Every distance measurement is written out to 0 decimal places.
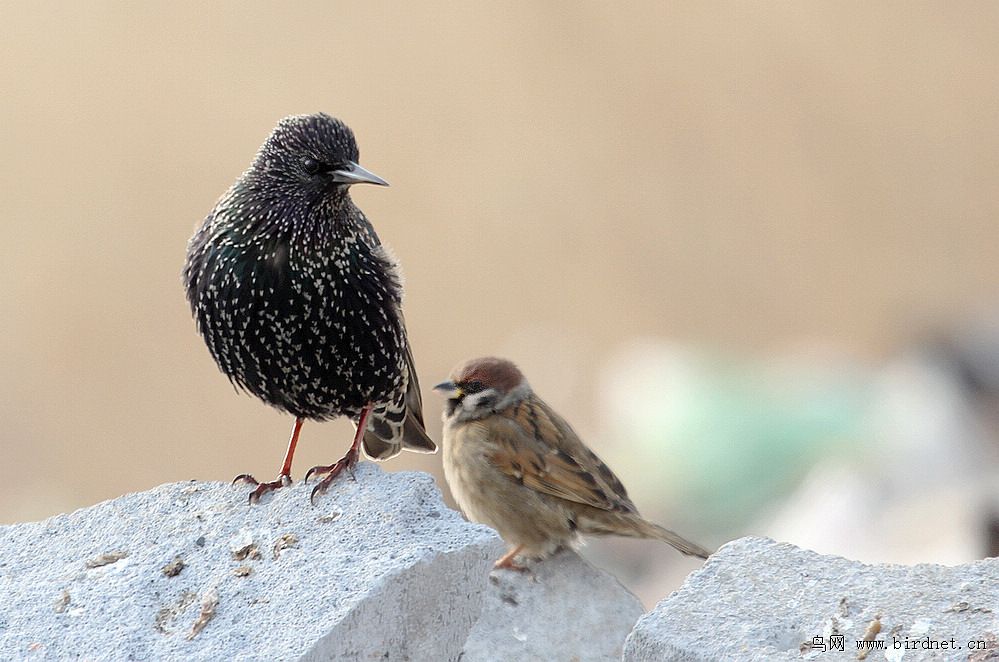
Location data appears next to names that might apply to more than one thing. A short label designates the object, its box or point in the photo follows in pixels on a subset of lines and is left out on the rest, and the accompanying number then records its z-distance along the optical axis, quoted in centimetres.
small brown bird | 980
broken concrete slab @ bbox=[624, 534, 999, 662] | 583
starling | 855
